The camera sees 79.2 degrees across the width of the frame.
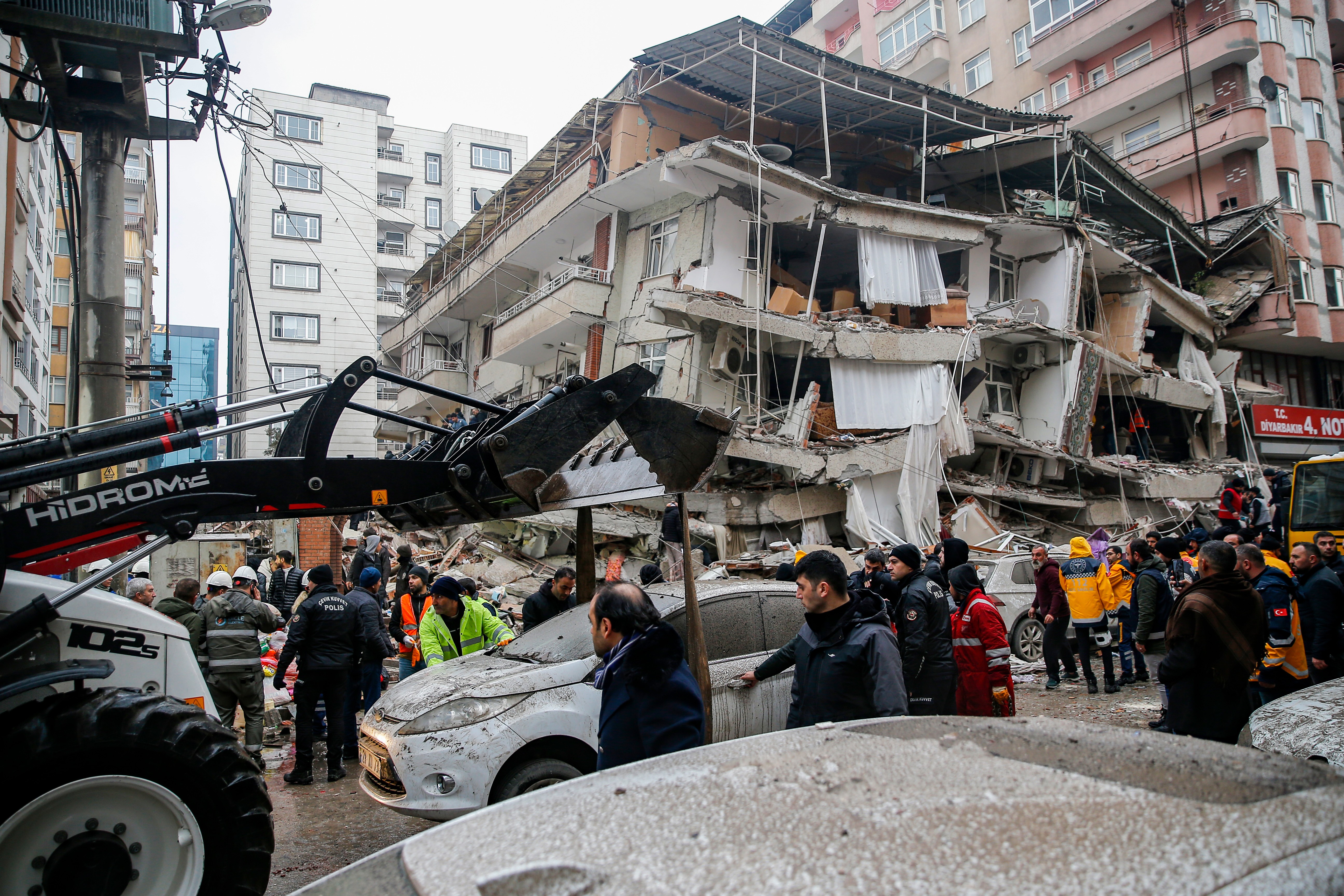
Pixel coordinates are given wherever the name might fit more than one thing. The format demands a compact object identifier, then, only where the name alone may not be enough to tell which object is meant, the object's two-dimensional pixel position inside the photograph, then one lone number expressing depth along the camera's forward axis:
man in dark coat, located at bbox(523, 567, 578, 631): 7.75
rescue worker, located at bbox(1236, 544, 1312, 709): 6.04
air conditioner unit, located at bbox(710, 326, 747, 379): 19.77
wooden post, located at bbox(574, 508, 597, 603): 5.74
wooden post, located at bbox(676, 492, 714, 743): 4.17
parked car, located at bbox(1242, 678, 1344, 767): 3.51
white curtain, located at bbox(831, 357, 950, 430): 19.91
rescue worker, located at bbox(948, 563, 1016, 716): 5.26
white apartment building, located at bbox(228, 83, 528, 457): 37.31
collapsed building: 19.20
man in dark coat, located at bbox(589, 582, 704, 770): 3.02
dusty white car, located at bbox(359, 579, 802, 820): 4.87
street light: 8.20
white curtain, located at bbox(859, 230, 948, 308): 21.17
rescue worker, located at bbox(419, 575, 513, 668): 7.43
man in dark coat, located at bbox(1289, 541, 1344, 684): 5.98
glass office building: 68.88
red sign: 27.30
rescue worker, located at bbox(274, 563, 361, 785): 7.04
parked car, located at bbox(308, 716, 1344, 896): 1.32
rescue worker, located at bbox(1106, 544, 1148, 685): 10.01
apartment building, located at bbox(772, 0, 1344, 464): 29.23
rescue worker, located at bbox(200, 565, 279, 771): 7.32
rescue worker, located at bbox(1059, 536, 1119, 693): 9.77
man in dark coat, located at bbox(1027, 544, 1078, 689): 9.98
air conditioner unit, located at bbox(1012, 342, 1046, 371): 23.69
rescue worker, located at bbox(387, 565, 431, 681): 9.11
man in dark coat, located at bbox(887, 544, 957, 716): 5.00
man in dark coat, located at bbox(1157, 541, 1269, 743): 4.47
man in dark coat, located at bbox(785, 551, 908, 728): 3.69
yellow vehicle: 11.99
